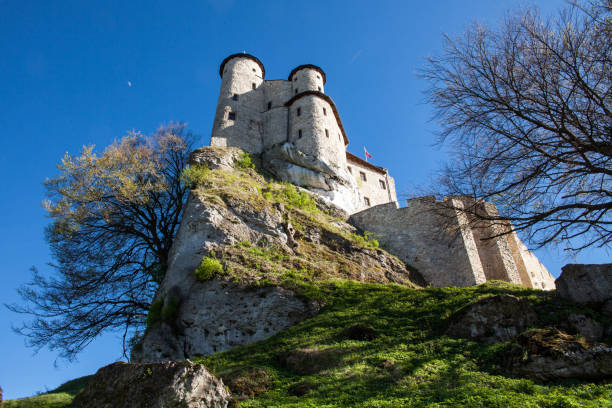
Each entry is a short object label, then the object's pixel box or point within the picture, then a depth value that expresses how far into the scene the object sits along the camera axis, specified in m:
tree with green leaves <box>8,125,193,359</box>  16.62
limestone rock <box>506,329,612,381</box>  6.28
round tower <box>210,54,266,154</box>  26.86
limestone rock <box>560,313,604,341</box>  7.70
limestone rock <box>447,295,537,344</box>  8.20
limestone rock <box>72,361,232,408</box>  5.15
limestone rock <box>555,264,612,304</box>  8.84
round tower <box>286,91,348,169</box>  25.93
